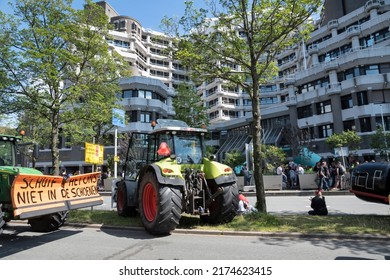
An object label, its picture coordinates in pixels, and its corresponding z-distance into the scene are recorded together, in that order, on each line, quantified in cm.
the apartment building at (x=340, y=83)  3638
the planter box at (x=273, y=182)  2156
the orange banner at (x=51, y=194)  657
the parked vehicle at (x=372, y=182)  830
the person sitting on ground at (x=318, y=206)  998
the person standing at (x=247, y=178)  2267
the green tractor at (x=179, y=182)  722
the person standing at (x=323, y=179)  1938
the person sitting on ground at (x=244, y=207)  971
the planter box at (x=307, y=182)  2072
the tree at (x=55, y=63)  1162
